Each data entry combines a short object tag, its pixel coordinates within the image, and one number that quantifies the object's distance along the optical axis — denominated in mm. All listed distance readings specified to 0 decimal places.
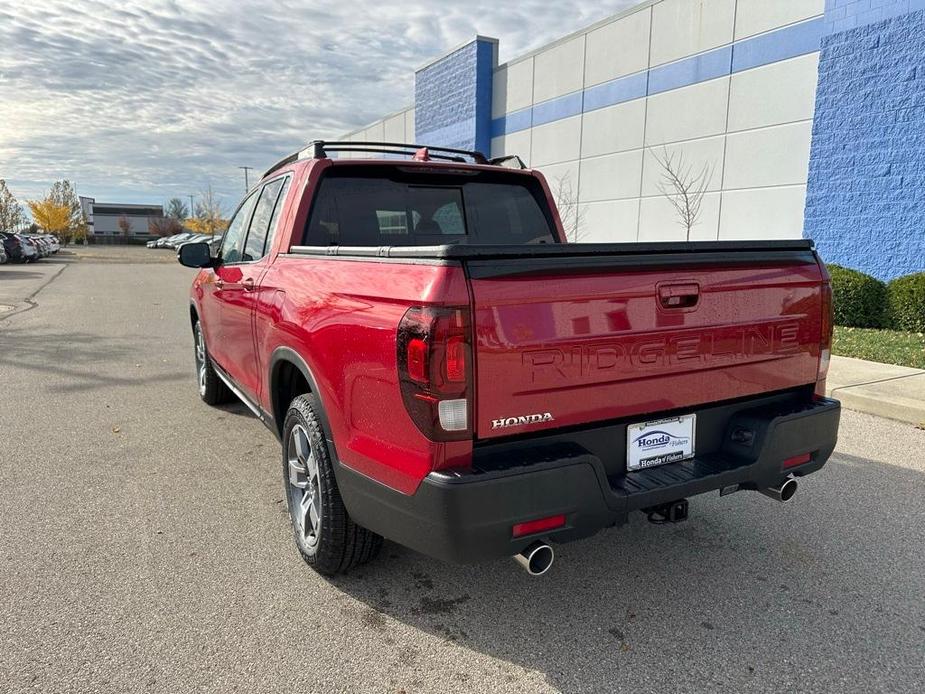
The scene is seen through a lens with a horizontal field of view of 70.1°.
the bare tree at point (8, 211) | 71188
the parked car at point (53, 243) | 49172
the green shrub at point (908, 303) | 9945
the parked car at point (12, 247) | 33969
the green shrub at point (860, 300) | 10438
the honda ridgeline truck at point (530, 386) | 2229
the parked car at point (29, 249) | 35416
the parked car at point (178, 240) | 72475
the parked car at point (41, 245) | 38288
